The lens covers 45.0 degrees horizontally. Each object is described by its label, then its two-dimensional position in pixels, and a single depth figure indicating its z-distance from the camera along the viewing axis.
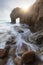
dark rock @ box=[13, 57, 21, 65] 2.16
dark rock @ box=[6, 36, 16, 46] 2.90
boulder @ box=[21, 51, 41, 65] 2.08
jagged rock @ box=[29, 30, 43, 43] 3.00
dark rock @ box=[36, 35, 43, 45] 2.97
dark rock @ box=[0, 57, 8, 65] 2.28
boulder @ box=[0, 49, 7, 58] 2.43
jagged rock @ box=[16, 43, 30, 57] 2.42
